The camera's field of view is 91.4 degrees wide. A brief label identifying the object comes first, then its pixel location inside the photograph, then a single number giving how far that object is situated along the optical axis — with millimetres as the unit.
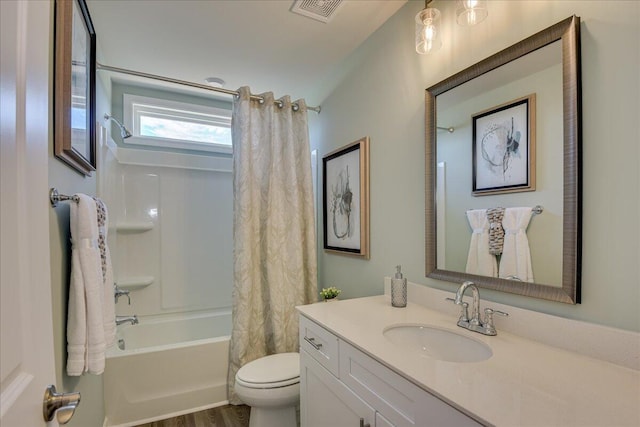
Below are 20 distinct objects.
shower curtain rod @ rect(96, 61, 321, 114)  1829
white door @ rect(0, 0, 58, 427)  473
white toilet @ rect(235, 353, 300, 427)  1644
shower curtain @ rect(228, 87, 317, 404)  2164
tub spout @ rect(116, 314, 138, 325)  1965
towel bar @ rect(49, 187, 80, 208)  977
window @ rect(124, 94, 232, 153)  2795
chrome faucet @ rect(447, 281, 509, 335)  1149
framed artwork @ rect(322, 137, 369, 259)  2025
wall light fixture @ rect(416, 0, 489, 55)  1185
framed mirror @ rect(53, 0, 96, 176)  1032
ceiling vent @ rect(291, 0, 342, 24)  1646
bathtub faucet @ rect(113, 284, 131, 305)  2183
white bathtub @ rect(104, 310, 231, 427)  1935
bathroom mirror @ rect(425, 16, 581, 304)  989
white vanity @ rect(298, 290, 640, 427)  695
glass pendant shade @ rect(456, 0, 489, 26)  1178
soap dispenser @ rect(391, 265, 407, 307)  1543
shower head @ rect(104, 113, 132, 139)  2288
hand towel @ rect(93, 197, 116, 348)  1237
